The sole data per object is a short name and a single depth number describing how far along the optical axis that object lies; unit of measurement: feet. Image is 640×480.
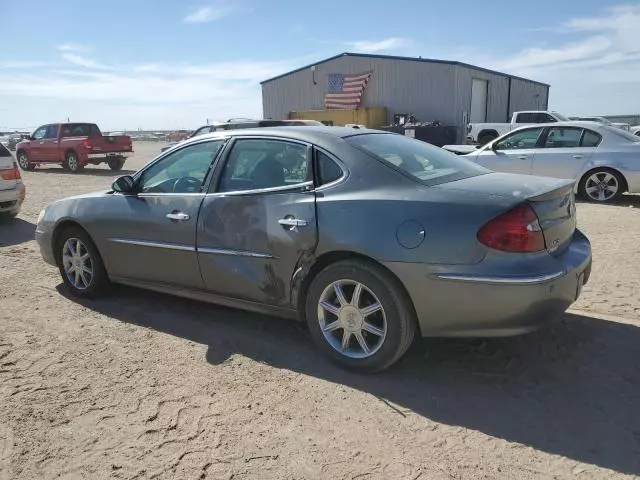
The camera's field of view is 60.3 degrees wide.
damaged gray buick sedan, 9.99
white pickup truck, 70.18
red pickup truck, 61.82
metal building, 84.79
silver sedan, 30.96
